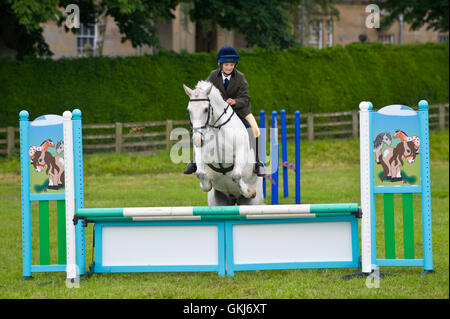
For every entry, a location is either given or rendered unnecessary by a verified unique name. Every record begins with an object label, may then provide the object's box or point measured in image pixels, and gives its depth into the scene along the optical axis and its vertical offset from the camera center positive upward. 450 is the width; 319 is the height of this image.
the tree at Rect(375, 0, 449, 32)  42.25 +4.56
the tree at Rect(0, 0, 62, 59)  27.23 +3.09
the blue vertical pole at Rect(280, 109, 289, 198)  20.74 +0.12
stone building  46.59 +4.67
